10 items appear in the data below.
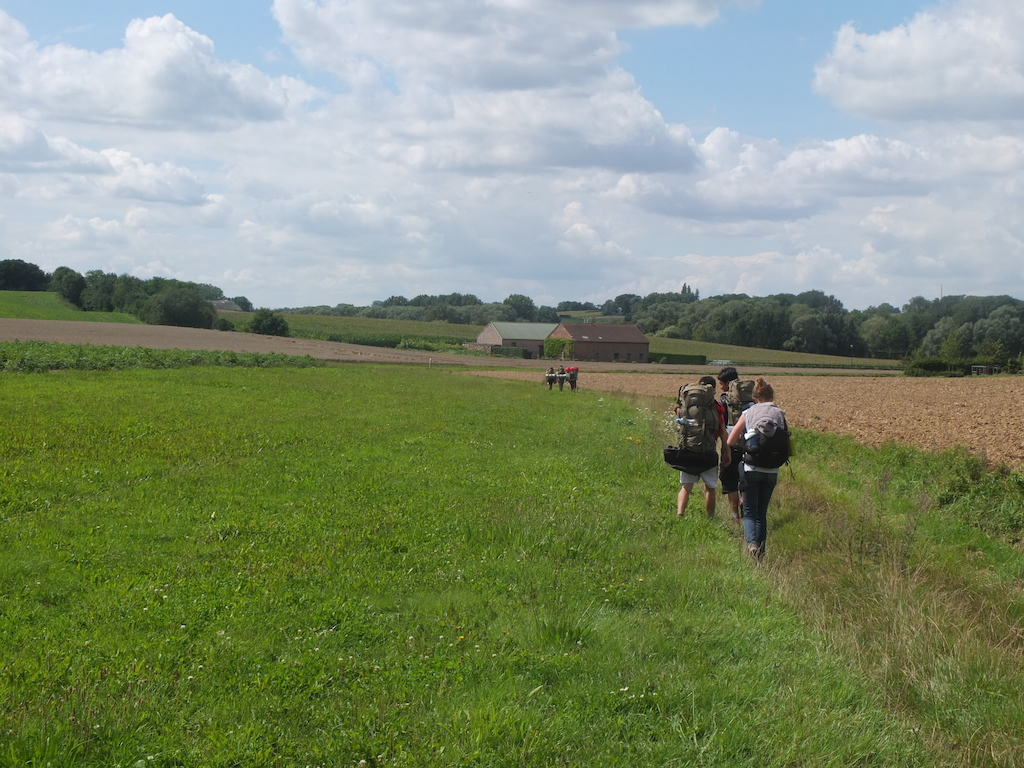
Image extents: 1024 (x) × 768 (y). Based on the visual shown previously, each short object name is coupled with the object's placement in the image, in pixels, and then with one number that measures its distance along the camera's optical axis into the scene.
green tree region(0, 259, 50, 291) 127.88
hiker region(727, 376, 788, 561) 9.83
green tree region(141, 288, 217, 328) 101.31
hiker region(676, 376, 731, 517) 11.41
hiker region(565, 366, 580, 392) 43.78
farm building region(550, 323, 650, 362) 120.94
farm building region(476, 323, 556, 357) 129.75
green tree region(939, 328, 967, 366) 99.35
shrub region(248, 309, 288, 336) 106.25
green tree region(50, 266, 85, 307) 117.56
